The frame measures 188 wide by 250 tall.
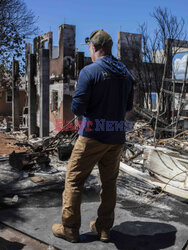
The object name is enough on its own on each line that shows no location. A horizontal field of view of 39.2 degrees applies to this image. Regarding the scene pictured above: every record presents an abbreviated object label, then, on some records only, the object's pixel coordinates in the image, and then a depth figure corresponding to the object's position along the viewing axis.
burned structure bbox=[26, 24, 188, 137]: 12.98
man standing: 2.48
